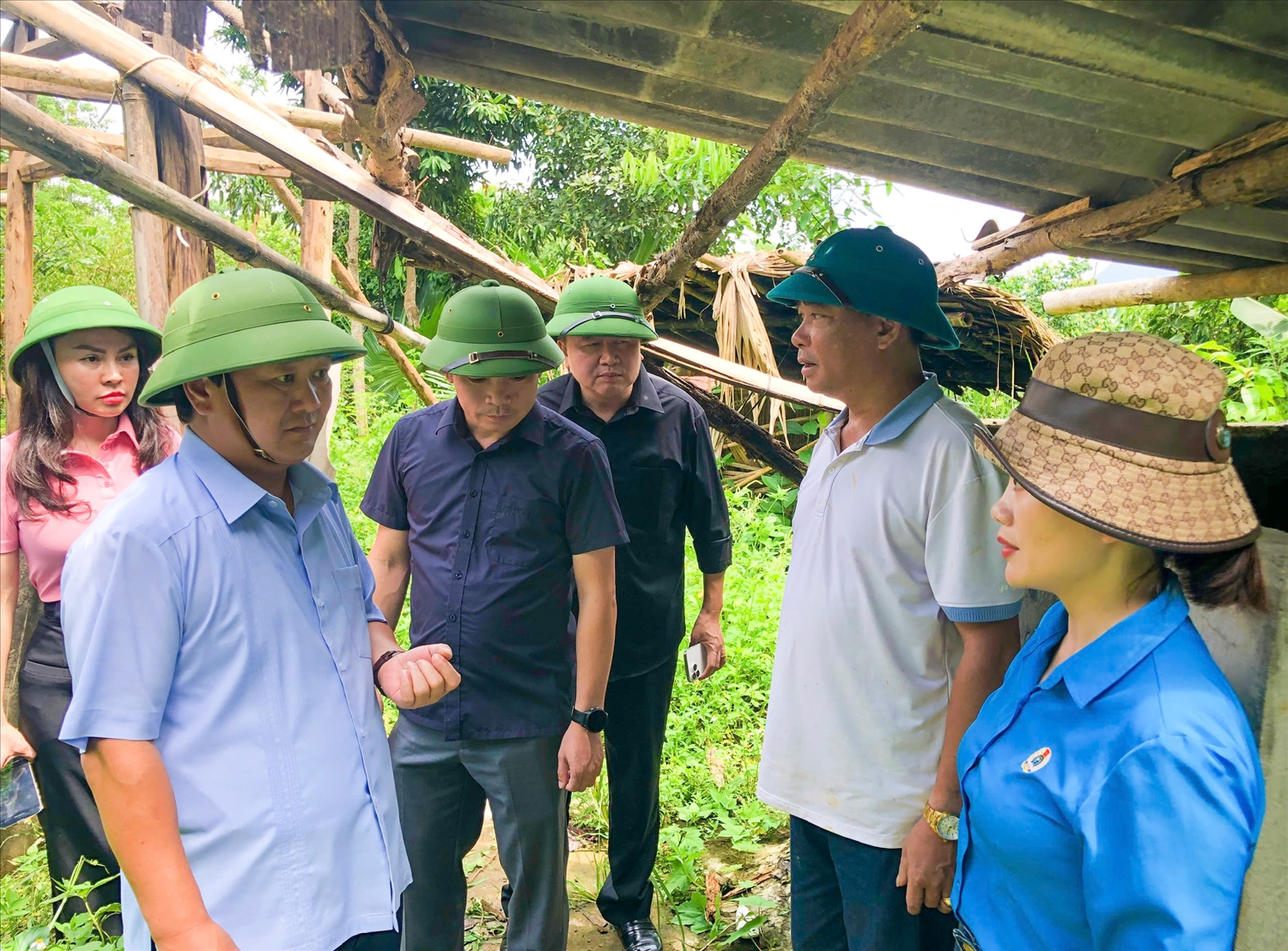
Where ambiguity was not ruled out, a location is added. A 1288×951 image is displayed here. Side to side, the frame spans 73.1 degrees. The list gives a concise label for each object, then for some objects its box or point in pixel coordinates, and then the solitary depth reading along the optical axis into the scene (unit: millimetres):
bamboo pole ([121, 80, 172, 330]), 2730
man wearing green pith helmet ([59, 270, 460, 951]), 1318
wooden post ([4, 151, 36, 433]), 6195
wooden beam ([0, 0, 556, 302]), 2488
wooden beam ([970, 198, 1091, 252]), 2740
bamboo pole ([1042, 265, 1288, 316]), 3270
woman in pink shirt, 2482
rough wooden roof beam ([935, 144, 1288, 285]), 2098
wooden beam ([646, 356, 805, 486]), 3784
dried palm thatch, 4836
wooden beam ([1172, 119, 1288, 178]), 2021
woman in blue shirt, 1068
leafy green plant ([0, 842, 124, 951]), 2047
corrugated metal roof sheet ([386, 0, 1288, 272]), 1754
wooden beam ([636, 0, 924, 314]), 1604
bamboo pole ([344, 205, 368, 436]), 9156
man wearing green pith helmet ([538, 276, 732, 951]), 3096
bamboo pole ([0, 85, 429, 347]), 2148
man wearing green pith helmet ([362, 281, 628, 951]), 2434
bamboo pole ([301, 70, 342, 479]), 5145
